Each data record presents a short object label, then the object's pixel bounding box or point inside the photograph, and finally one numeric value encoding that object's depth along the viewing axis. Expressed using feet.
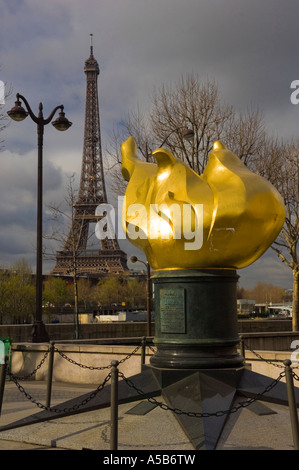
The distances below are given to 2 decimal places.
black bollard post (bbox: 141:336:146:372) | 36.05
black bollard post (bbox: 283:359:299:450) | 17.97
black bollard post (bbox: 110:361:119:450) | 18.37
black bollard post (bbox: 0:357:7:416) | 23.06
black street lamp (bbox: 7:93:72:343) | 49.14
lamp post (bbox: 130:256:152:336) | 73.96
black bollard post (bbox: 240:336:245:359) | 36.45
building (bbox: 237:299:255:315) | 324.19
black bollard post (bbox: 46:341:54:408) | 28.84
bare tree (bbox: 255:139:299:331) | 78.54
